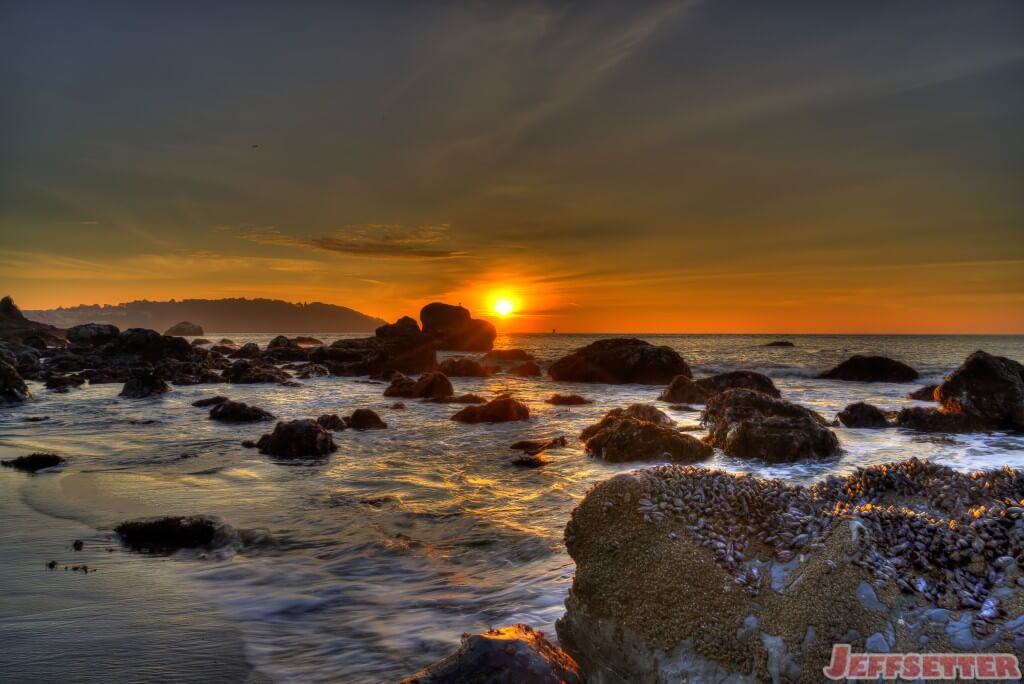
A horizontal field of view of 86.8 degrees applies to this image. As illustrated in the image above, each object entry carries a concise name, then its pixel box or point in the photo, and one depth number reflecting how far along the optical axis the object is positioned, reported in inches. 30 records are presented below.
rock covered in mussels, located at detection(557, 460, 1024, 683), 118.3
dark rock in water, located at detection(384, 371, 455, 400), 936.3
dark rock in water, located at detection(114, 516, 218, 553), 281.0
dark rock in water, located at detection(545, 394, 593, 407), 877.8
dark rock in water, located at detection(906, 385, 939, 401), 851.4
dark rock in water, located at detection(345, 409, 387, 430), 651.5
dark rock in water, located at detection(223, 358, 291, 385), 1253.7
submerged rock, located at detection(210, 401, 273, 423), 690.2
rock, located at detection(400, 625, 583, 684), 120.8
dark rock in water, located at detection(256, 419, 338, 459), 495.5
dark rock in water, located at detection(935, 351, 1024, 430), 570.9
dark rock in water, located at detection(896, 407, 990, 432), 568.7
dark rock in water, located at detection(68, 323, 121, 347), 2107.5
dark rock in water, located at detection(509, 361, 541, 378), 1553.9
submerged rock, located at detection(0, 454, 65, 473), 433.4
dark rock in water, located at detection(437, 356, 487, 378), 1529.3
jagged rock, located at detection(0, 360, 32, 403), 845.8
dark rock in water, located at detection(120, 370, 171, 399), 948.3
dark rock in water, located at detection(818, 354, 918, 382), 1163.9
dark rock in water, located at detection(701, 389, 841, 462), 447.8
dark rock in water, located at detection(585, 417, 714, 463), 456.8
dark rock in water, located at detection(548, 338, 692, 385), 1240.8
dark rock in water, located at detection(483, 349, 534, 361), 2107.4
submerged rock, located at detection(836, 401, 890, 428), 606.9
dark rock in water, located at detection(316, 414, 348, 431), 634.8
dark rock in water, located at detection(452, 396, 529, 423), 699.4
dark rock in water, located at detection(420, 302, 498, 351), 3090.6
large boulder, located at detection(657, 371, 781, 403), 815.1
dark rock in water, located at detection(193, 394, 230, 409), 811.4
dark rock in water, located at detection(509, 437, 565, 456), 521.3
